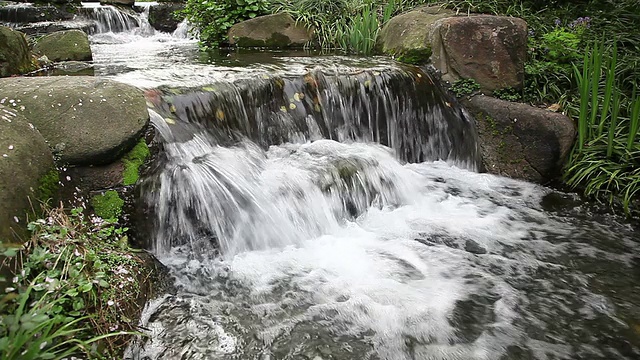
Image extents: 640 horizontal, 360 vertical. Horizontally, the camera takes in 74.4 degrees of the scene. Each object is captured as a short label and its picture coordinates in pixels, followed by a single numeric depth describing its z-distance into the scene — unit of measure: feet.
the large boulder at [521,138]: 14.38
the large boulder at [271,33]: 23.50
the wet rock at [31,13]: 28.58
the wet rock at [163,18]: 34.30
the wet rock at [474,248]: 10.25
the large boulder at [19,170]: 6.33
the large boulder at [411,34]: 18.24
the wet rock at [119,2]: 35.14
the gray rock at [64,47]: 17.34
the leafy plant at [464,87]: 16.42
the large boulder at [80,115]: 8.70
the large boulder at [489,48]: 15.97
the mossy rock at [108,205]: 8.70
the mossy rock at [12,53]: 13.14
